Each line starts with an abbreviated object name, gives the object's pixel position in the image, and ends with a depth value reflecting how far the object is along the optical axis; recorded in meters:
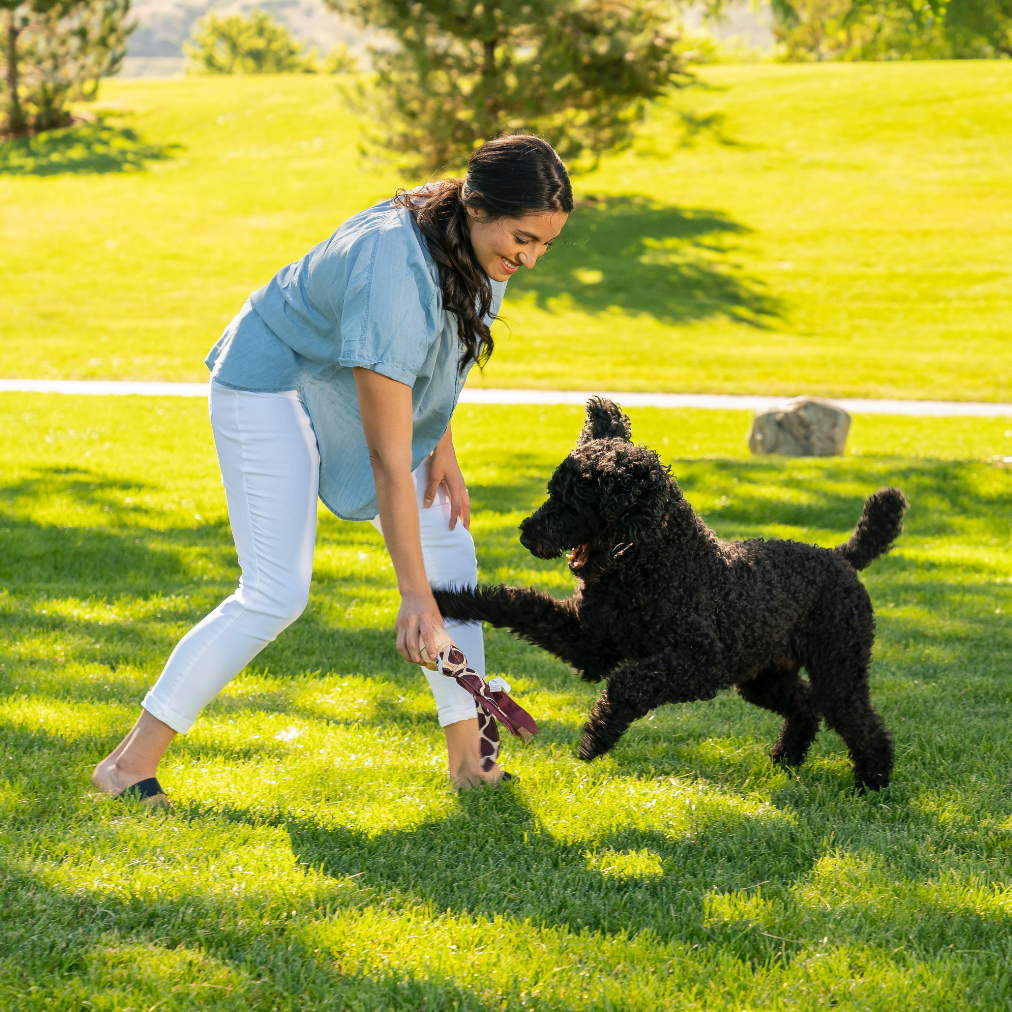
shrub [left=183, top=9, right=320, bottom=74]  90.44
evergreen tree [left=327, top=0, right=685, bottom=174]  27.61
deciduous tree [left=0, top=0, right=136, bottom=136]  35.50
